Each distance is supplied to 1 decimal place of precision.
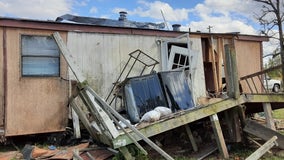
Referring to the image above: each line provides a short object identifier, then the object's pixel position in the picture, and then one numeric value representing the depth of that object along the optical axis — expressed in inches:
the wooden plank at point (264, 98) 246.8
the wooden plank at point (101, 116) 191.8
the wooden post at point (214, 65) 384.2
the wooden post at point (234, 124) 253.8
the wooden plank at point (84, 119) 235.4
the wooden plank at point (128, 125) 183.3
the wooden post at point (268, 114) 253.2
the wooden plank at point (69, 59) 197.3
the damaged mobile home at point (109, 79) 223.8
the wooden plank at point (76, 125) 283.3
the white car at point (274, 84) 792.7
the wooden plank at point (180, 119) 196.9
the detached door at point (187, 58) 340.8
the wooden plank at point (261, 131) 231.0
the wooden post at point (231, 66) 228.8
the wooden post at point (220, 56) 391.5
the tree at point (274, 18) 597.6
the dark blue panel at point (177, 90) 267.2
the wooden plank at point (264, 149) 211.0
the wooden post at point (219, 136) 227.6
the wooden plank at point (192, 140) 252.8
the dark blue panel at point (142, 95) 250.6
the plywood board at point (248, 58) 418.3
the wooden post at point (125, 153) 198.4
